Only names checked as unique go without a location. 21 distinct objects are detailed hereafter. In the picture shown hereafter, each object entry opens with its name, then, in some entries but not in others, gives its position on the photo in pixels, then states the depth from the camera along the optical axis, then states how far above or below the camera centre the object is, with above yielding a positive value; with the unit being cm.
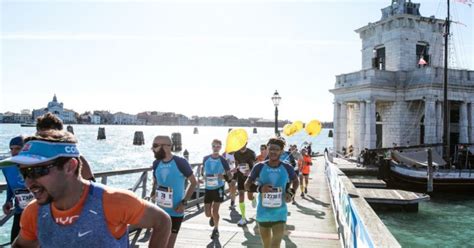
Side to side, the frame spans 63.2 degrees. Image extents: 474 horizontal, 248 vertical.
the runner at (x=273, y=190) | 581 -98
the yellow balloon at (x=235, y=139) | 1016 -36
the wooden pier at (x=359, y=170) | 2945 -328
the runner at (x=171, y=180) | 600 -87
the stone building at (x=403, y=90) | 3350 +347
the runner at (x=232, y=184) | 1168 -178
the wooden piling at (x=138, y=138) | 11062 -384
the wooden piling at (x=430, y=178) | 2446 -320
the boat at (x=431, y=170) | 2508 -284
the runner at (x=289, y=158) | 1166 -97
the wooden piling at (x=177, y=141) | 8569 -356
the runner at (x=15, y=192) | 516 -94
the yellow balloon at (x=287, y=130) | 2023 -19
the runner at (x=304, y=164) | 1580 -156
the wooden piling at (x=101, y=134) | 13065 -331
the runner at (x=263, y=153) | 1148 -80
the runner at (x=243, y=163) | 1116 -109
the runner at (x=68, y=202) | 231 -49
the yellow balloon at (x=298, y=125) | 2036 +8
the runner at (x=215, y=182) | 869 -128
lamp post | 1888 +134
